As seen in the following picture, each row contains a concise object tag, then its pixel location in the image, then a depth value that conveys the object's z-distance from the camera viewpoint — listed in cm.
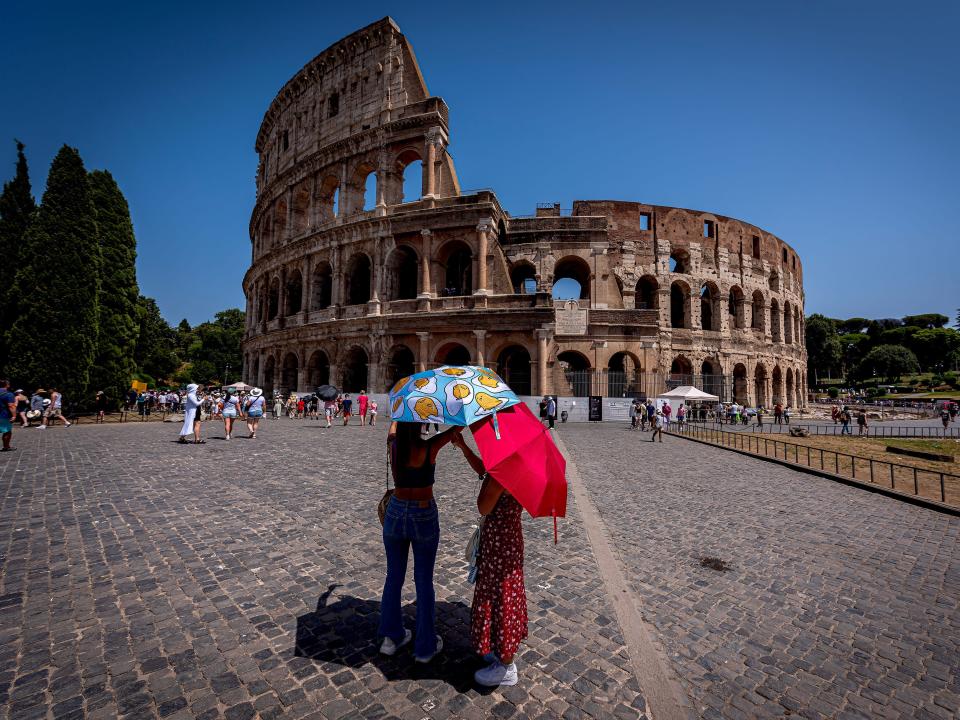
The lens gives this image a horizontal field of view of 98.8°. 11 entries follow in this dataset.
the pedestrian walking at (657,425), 1501
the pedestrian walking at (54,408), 1630
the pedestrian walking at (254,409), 1341
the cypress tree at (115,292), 2178
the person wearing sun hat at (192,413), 1209
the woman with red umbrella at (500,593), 263
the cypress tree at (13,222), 2038
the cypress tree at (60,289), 1862
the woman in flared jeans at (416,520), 275
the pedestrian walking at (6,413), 969
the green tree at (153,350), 3888
